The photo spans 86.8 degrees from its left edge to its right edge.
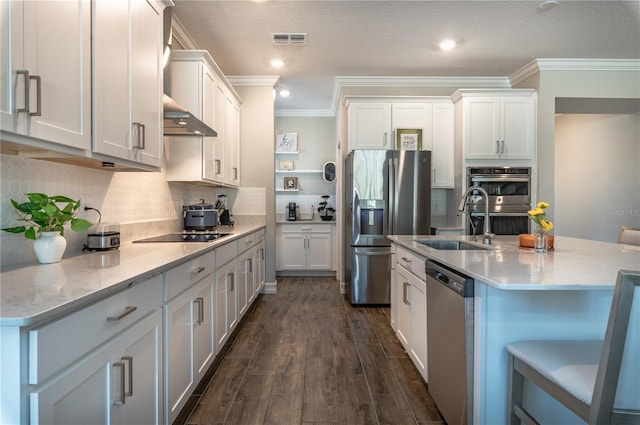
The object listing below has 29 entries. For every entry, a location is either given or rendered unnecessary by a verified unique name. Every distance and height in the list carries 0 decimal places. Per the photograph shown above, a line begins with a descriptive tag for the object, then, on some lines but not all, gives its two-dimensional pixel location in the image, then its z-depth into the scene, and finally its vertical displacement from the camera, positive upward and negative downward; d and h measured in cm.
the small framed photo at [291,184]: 583 +40
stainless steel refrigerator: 391 +1
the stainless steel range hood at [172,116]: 223 +61
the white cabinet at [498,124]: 409 +104
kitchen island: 136 -46
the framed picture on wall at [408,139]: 427 +88
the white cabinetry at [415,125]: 426 +106
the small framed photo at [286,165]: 583 +72
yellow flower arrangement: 188 -5
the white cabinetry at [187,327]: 158 -65
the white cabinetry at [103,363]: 83 -48
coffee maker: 565 -8
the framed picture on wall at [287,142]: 583 +113
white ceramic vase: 142 -18
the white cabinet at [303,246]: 536 -61
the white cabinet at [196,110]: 292 +87
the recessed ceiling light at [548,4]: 278 +171
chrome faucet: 221 -12
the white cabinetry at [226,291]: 238 -65
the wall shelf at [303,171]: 572 +62
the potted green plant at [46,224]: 136 -8
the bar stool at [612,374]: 91 -51
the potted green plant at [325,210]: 566 -4
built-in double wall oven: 398 +11
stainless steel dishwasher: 141 -62
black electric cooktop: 243 -24
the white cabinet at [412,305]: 205 -66
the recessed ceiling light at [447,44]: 344 +171
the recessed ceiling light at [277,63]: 387 +169
